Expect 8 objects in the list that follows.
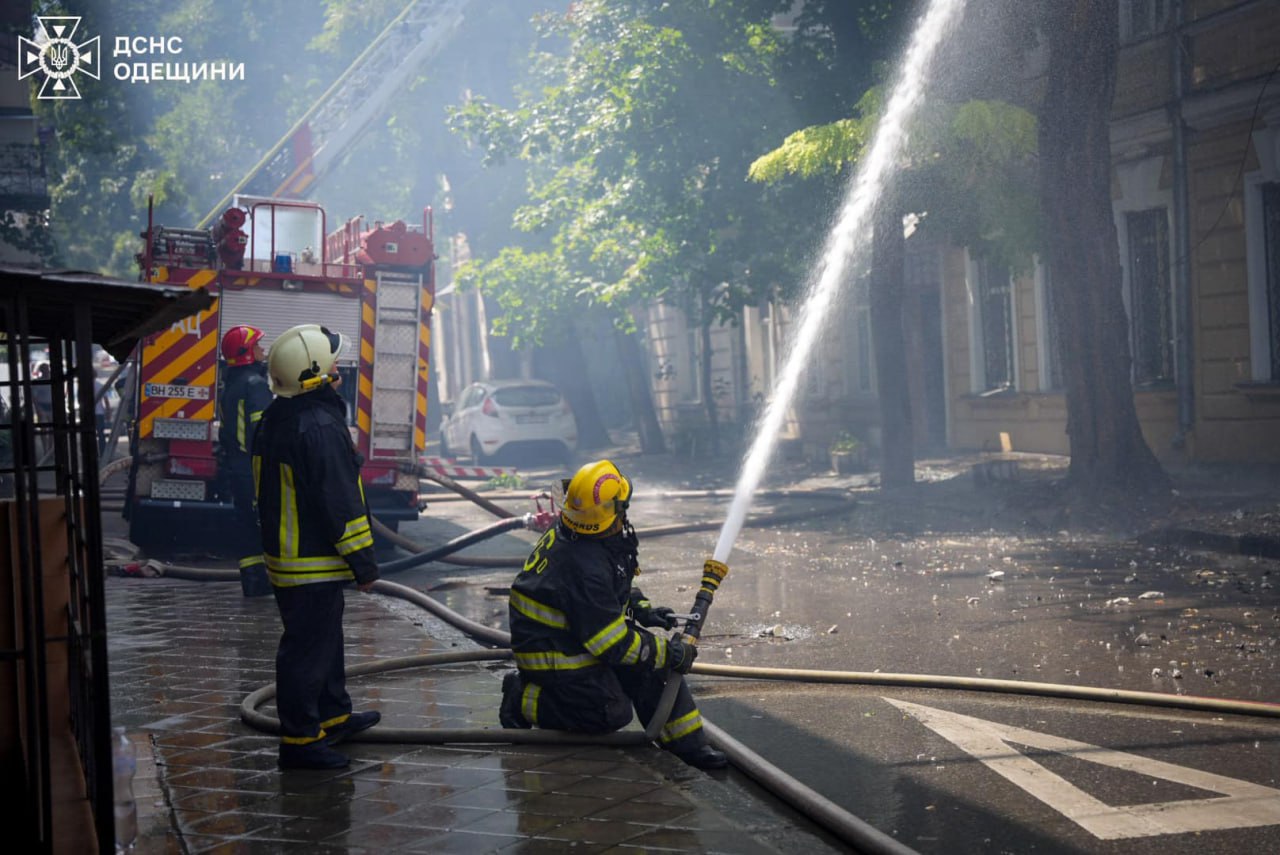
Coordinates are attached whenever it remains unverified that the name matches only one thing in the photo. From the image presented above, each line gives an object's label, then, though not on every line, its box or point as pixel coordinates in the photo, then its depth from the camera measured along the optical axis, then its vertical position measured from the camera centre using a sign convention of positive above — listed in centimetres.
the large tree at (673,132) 1691 +396
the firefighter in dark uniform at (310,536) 510 -31
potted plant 1955 -34
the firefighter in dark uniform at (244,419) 917 +24
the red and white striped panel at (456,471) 1359 -25
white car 2458 +41
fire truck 1164 +88
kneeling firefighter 489 -69
